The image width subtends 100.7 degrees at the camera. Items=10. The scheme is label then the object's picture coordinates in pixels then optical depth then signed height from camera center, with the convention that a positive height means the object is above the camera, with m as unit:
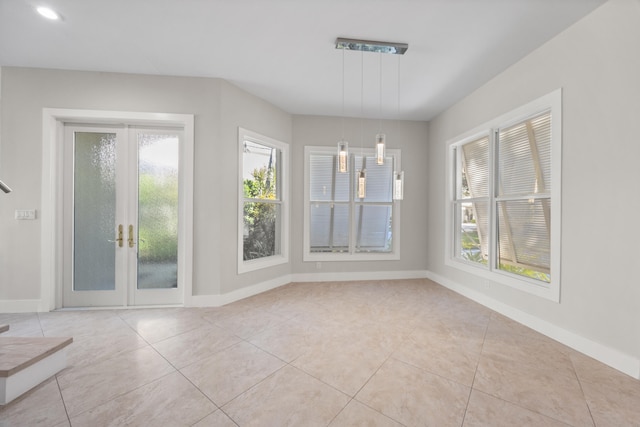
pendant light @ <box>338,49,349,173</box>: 2.75 +0.57
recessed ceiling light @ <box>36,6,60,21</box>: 2.37 +1.78
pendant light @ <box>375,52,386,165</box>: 2.74 +0.66
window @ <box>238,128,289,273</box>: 3.97 +0.13
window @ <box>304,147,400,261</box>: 4.85 +0.02
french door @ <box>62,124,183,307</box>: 3.44 -0.13
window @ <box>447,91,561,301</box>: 2.72 +0.17
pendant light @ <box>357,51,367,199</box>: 2.96 +1.26
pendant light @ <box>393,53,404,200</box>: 3.15 +0.31
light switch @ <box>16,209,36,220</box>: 3.25 -0.08
